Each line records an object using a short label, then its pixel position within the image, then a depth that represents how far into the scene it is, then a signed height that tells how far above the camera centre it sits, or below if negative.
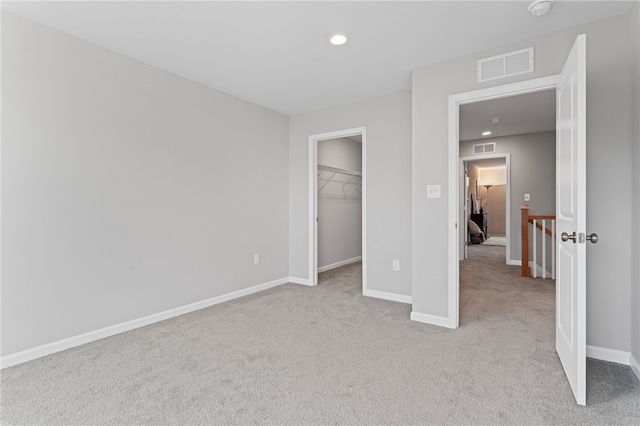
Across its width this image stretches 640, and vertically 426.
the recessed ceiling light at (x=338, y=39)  2.49 +1.34
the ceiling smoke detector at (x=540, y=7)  2.05 +1.31
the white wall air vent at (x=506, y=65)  2.53 +1.18
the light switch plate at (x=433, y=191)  2.91 +0.19
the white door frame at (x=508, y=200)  5.98 +0.21
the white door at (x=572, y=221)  1.71 -0.05
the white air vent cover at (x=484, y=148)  6.17 +1.22
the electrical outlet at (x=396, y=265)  3.75 -0.61
